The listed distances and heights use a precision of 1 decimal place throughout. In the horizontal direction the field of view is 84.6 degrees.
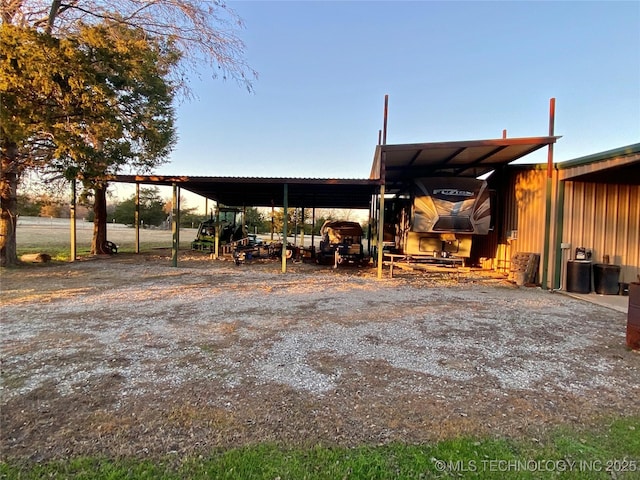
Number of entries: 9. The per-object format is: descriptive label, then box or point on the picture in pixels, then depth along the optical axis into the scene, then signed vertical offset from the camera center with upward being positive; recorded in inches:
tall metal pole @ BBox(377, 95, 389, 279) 380.8 +26.3
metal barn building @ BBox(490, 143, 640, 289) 336.8 +11.4
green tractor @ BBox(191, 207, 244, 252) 692.7 -12.0
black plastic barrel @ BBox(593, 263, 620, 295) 327.0 -42.3
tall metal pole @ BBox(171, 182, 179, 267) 452.4 +4.6
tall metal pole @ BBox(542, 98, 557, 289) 343.9 +29.9
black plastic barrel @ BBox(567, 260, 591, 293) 331.3 -40.5
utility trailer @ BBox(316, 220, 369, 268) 502.9 -23.1
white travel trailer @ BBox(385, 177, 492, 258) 371.6 +15.8
